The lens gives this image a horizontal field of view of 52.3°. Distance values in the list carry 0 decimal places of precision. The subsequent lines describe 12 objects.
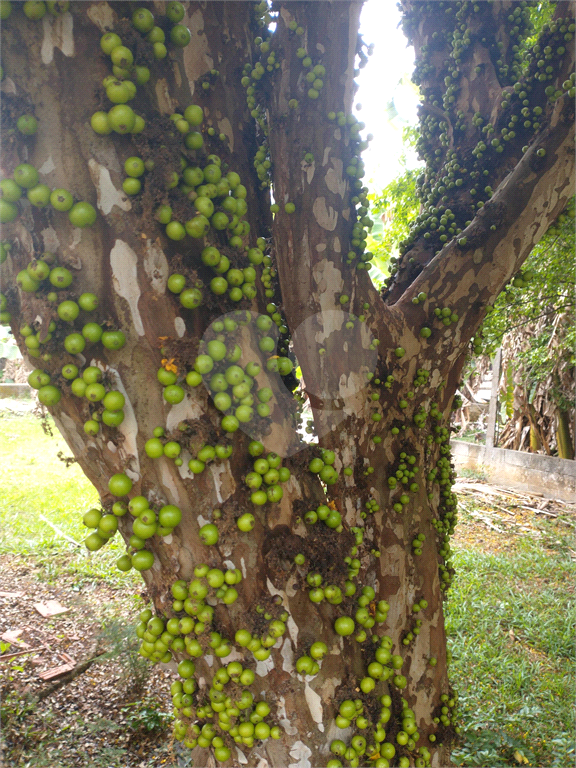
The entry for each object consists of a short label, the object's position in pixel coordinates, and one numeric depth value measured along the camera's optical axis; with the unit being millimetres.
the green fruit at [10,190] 471
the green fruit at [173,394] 505
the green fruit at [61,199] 475
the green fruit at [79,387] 491
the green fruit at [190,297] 510
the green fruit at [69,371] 494
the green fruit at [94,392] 487
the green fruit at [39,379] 490
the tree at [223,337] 490
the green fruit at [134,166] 489
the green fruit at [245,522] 519
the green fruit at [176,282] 508
